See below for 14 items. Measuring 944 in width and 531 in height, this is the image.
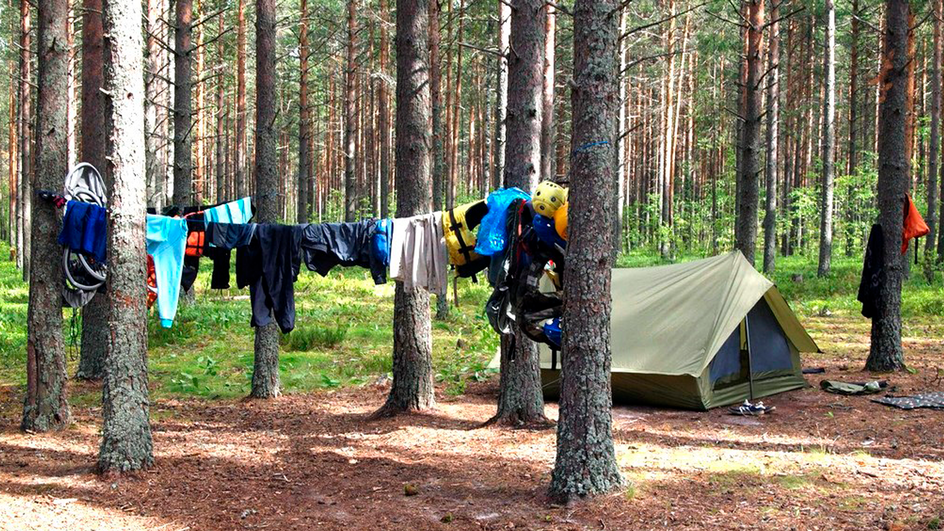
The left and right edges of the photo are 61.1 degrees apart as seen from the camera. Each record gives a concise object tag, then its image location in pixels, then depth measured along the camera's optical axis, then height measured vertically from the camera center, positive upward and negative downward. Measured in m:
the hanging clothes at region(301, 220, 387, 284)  7.66 +0.13
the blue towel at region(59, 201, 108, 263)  7.41 +0.22
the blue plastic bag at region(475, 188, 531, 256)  6.82 +0.32
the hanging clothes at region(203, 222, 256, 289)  7.63 +0.18
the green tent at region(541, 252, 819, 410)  8.88 -0.90
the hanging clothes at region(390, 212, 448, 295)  7.58 +0.08
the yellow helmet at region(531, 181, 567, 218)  6.31 +0.48
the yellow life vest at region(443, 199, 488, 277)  7.35 +0.20
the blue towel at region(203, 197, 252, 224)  8.19 +0.45
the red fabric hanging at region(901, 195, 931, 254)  10.15 +0.51
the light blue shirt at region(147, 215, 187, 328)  7.28 +0.00
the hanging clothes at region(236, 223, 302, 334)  7.73 -0.14
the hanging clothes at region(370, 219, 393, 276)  7.62 +0.15
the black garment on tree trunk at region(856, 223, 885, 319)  9.86 -0.12
